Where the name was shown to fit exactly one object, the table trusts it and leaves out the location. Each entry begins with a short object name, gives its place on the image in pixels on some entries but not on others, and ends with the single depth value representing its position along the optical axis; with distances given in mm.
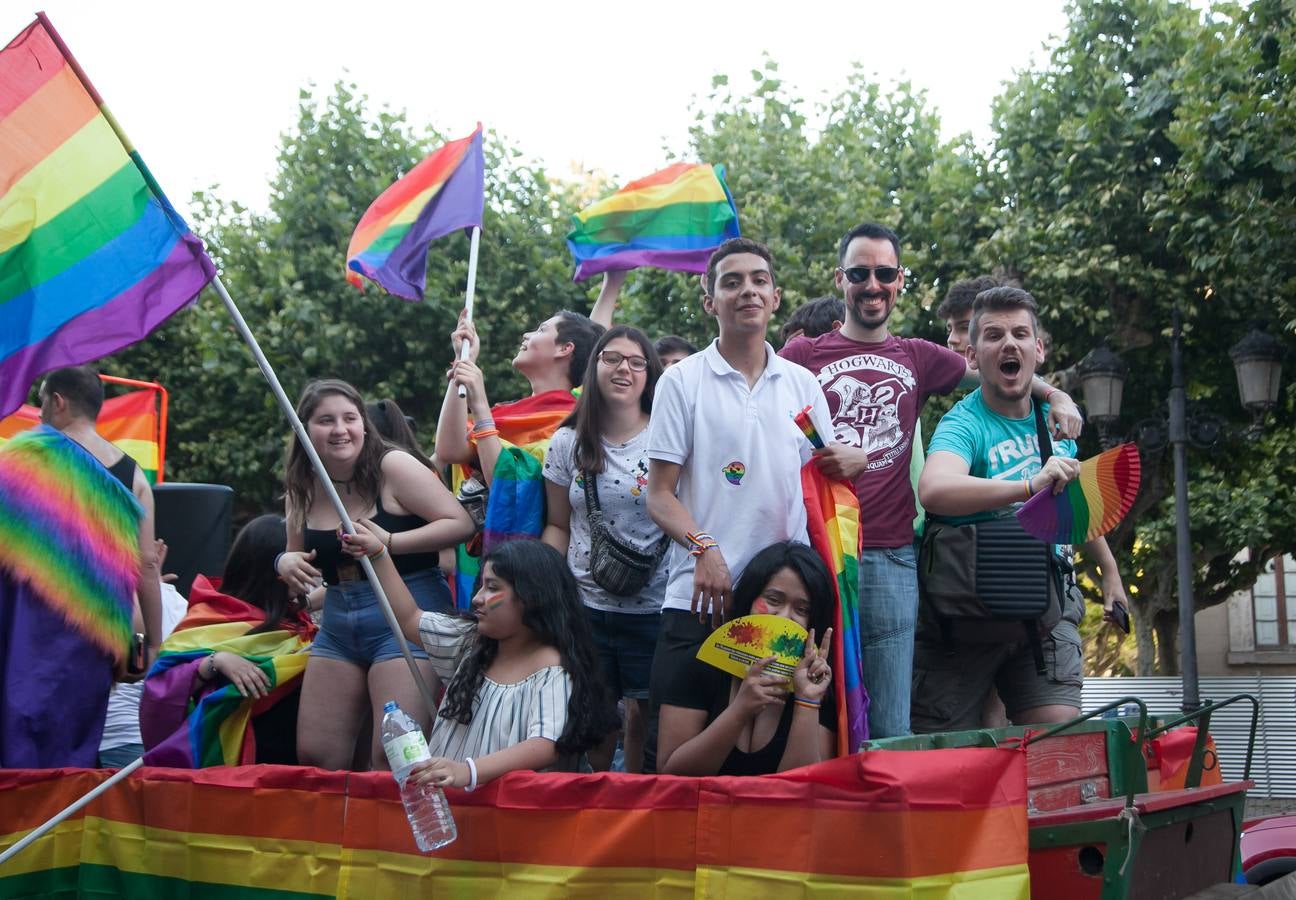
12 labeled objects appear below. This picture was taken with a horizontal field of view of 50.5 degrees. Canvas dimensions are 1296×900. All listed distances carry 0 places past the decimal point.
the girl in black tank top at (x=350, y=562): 4855
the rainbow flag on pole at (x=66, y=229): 4520
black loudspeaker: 9281
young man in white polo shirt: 4098
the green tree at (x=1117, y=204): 13641
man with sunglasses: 4672
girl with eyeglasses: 4918
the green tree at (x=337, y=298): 17188
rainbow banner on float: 3156
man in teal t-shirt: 4793
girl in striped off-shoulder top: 4117
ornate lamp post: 10914
